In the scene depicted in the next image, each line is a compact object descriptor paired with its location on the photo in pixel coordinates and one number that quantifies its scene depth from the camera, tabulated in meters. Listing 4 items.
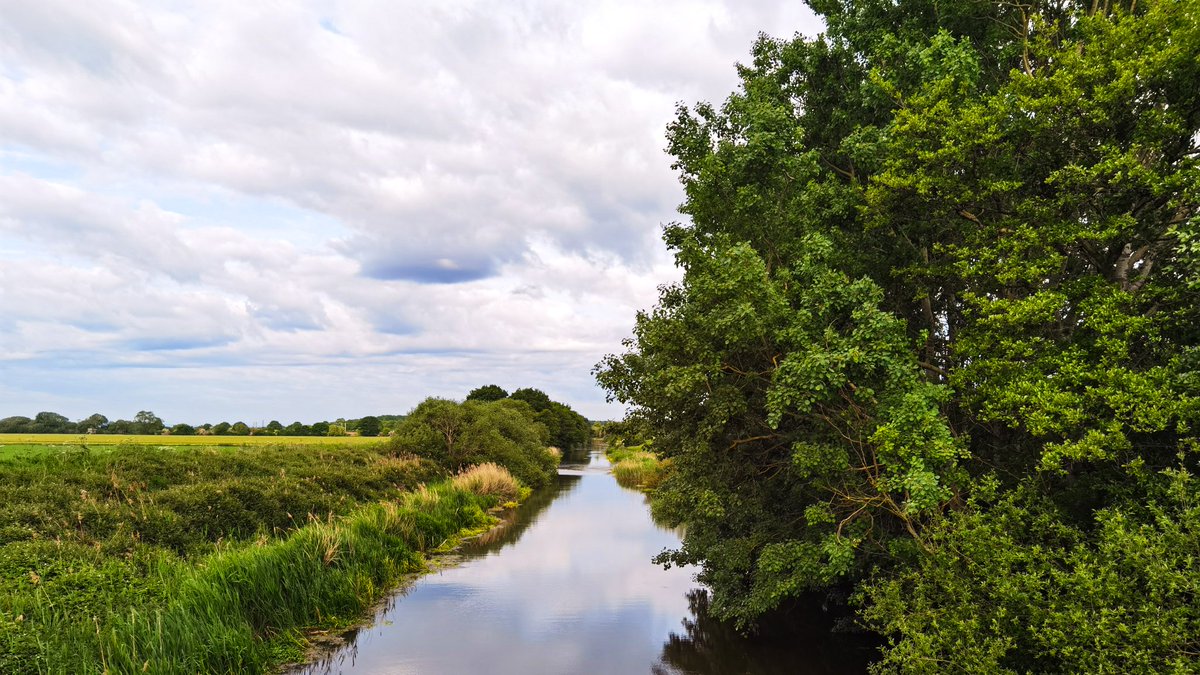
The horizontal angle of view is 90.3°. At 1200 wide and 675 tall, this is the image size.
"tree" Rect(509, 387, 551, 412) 105.62
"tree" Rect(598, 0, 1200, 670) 10.84
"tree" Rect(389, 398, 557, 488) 43.09
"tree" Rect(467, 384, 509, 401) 107.08
